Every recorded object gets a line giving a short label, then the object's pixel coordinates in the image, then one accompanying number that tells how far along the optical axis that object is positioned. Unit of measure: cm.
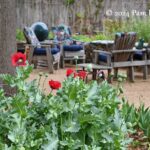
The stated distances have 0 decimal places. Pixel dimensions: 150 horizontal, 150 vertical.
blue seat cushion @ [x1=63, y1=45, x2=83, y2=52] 1622
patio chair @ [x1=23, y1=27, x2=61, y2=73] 1508
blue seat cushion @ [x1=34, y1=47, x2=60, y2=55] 1530
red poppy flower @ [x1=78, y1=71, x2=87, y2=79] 479
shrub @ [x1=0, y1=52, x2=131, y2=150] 397
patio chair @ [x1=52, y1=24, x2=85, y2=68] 1631
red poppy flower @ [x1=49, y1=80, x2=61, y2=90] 436
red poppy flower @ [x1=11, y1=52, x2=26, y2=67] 452
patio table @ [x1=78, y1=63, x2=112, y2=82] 1230
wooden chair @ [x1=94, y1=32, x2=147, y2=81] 1279
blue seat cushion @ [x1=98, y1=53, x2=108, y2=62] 1302
